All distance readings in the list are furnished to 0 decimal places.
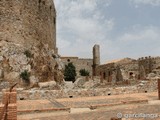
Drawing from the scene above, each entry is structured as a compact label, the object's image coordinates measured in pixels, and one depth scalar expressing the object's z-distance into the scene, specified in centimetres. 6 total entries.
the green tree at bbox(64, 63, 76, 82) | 2932
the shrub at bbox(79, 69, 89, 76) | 3348
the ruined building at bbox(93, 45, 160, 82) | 2230
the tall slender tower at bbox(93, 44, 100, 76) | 3110
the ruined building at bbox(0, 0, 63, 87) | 1402
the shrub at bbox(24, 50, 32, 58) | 1474
